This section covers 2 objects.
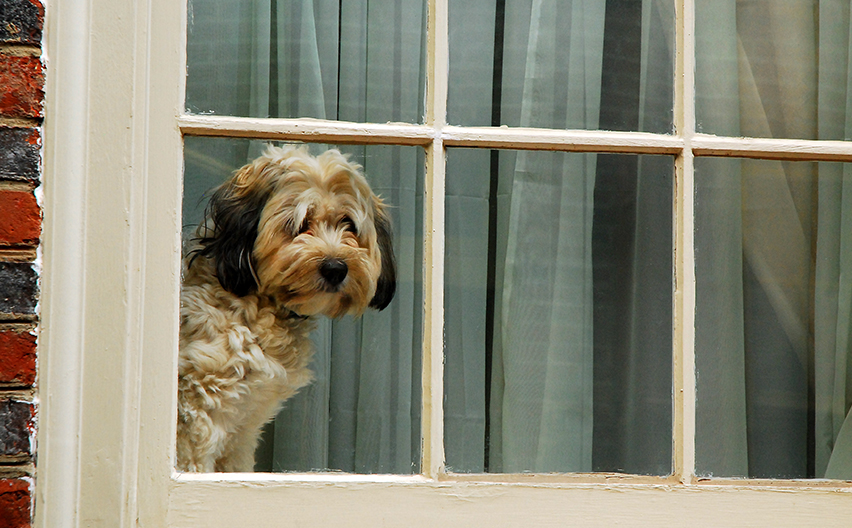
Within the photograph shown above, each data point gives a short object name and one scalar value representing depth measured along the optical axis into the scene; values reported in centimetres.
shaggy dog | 450
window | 438
